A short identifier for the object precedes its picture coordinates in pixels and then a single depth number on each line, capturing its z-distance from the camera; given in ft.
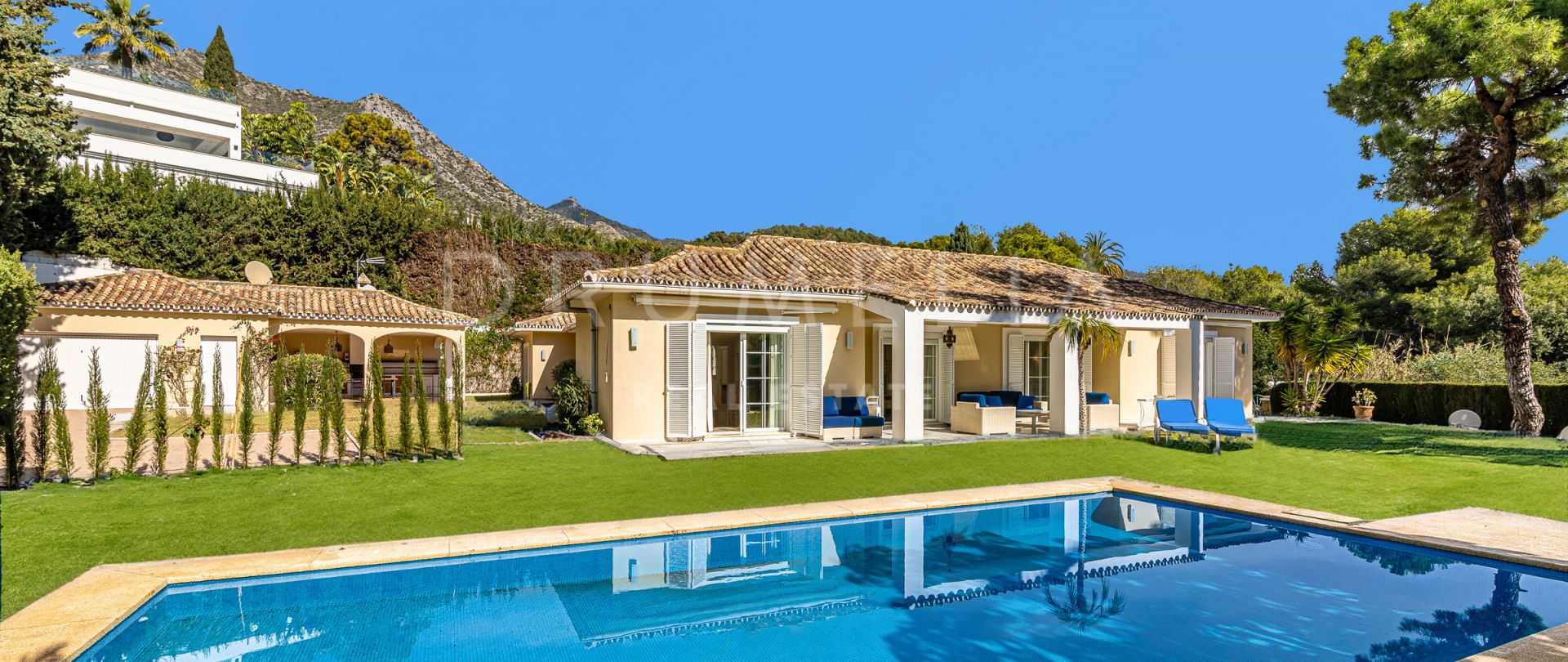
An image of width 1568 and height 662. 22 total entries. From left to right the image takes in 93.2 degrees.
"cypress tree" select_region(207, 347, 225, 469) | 36.96
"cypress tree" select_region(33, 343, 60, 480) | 34.81
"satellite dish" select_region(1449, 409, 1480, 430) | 68.69
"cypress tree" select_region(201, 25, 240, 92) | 200.64
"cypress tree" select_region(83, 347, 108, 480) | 35.42
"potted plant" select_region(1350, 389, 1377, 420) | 79.20
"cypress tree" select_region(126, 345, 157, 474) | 35.96
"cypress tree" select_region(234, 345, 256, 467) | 39.01
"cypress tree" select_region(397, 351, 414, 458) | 42.14
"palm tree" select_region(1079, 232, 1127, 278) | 169.78
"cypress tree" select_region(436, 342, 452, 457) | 43.57
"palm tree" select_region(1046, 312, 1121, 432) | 56.95
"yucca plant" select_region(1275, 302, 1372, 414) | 78.28
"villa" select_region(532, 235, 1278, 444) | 53.01
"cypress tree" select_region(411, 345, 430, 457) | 42.27
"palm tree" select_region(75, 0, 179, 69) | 133.90
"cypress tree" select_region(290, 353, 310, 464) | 40.22
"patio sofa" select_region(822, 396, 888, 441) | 55.88
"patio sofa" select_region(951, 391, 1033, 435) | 58.13
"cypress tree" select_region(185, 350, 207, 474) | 38.37
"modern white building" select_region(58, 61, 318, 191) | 134.82
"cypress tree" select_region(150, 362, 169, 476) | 37.24
